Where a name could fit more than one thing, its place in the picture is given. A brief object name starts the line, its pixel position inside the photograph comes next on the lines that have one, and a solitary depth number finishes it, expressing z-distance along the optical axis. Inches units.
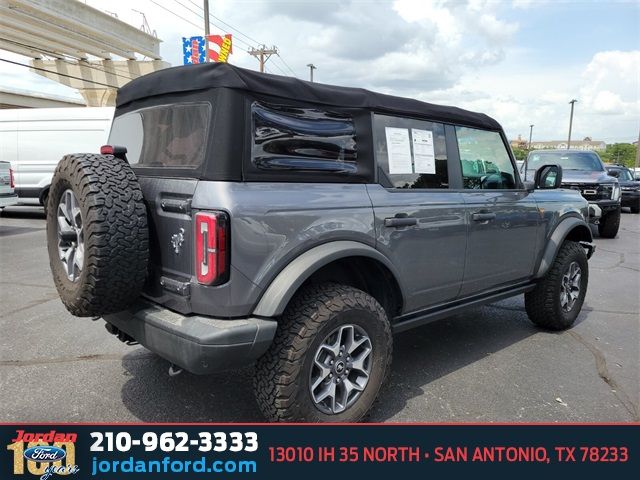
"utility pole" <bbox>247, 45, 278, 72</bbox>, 1273.4
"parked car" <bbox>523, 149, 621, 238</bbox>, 414.9
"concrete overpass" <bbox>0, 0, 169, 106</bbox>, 907.4
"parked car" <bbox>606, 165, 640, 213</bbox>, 650.2
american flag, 728.8
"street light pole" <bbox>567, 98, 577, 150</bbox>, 2431.1
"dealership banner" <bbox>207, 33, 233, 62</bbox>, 706.2
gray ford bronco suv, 91.7
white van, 435.8
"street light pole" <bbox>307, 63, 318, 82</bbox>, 1763.0
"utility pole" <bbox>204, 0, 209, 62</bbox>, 693.9
